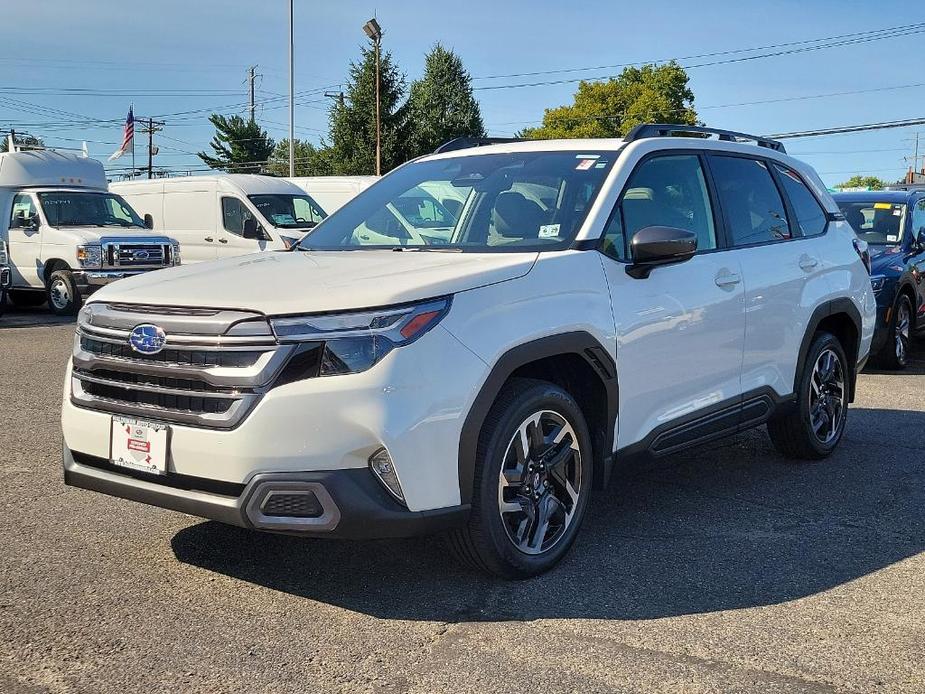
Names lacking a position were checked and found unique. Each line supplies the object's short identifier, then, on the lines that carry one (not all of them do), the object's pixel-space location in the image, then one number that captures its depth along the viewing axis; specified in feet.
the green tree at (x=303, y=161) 184.63
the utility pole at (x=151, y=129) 284.18
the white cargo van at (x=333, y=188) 70.69
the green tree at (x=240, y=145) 223.10
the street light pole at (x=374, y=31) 124.26
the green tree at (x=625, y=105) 226.58
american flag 141.73
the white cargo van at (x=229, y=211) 59.57
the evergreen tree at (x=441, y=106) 163.22
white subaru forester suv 11.46
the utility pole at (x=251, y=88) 264.31
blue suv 33.27
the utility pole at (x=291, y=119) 132.57
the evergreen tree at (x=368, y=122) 154.92
